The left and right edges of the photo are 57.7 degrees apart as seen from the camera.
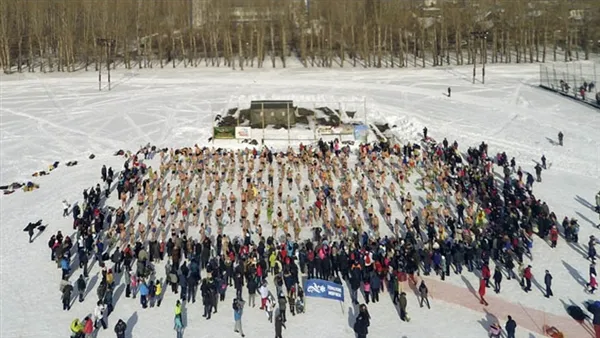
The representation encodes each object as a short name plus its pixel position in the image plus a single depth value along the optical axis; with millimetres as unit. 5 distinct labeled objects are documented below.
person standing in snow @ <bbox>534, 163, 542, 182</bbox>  27322
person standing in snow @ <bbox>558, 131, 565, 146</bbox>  33500
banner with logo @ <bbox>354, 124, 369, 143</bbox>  34594
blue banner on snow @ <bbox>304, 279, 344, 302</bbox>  16281
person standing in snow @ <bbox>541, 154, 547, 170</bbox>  29683
